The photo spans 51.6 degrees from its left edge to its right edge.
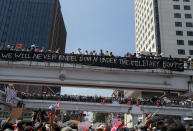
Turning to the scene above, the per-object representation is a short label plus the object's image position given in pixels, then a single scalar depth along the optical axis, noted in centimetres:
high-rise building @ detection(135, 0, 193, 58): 5591
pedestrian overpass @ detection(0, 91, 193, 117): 3616
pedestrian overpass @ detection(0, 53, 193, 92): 1928
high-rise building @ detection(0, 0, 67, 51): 10325
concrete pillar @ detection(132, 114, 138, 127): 3688
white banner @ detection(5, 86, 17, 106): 2689
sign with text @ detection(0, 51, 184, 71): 1925
